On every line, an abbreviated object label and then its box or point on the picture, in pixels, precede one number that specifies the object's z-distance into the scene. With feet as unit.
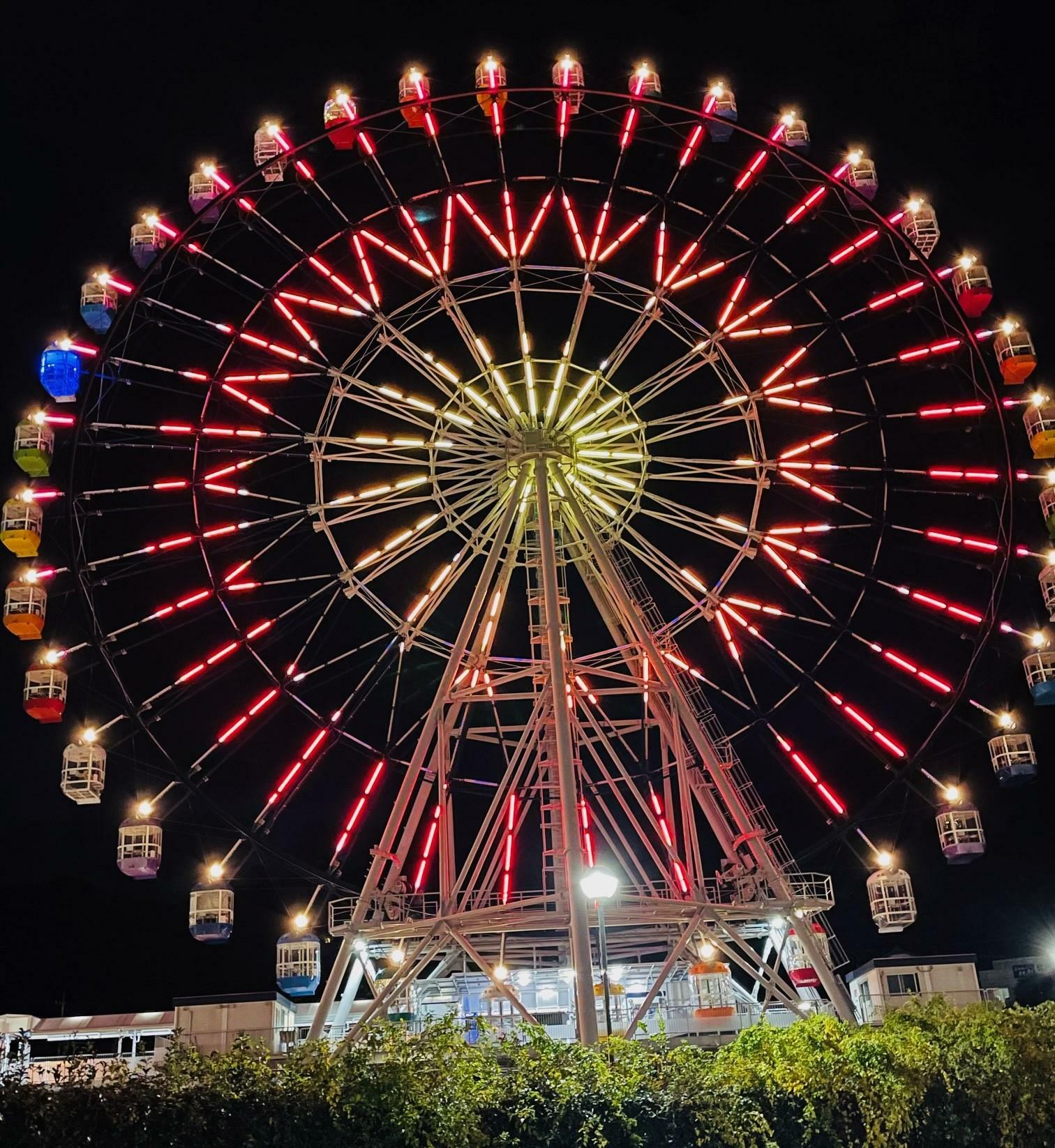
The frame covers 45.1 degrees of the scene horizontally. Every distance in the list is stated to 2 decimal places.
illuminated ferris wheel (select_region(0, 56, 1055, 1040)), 95.71
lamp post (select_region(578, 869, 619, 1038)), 65.41
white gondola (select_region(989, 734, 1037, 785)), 98.63
